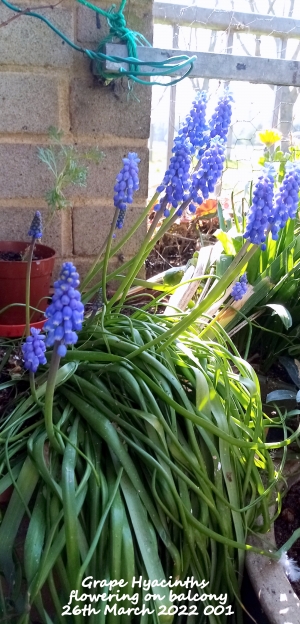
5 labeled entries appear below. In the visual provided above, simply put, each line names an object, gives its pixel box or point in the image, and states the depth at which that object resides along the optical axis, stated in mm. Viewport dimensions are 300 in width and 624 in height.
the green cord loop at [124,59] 1168
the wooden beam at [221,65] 1199
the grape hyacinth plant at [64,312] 606
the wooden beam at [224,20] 1546
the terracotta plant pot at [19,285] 1104
